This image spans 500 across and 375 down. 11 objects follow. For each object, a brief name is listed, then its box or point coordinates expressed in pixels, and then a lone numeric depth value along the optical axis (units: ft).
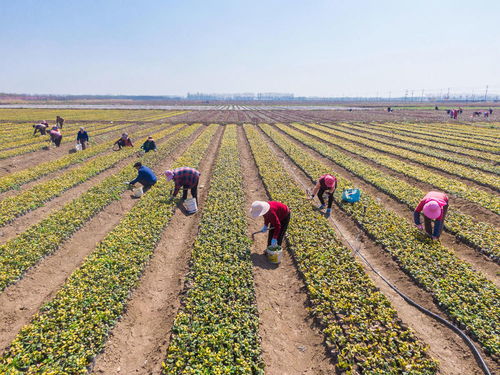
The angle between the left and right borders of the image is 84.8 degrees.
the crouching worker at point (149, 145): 77.66
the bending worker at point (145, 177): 47.01
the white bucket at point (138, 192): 47.24
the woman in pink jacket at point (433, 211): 30.35
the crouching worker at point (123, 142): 83.15
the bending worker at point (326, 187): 38.83
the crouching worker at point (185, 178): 40.85
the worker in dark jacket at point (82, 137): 82.23
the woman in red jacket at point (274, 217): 26.94
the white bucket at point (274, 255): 29.71
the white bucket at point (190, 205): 41.81
